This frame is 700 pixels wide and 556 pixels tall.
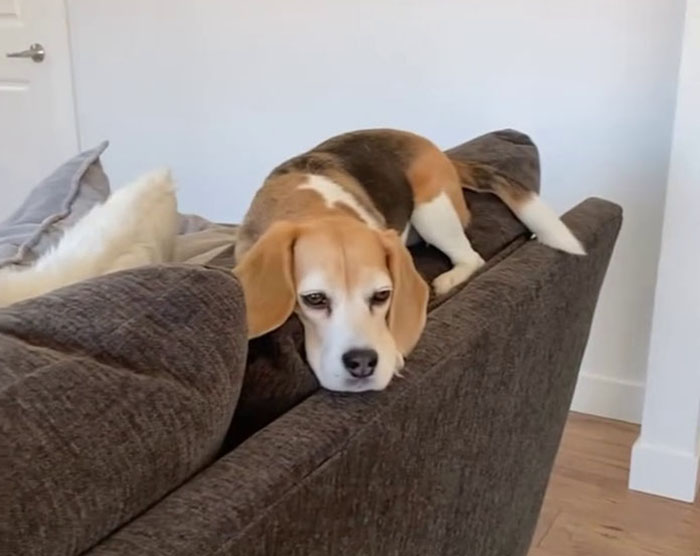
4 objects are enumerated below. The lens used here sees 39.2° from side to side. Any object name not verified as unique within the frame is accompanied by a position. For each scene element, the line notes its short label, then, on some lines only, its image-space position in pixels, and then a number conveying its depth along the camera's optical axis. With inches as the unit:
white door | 133.9
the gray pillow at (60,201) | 61.1
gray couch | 29.0
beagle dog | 44.9
